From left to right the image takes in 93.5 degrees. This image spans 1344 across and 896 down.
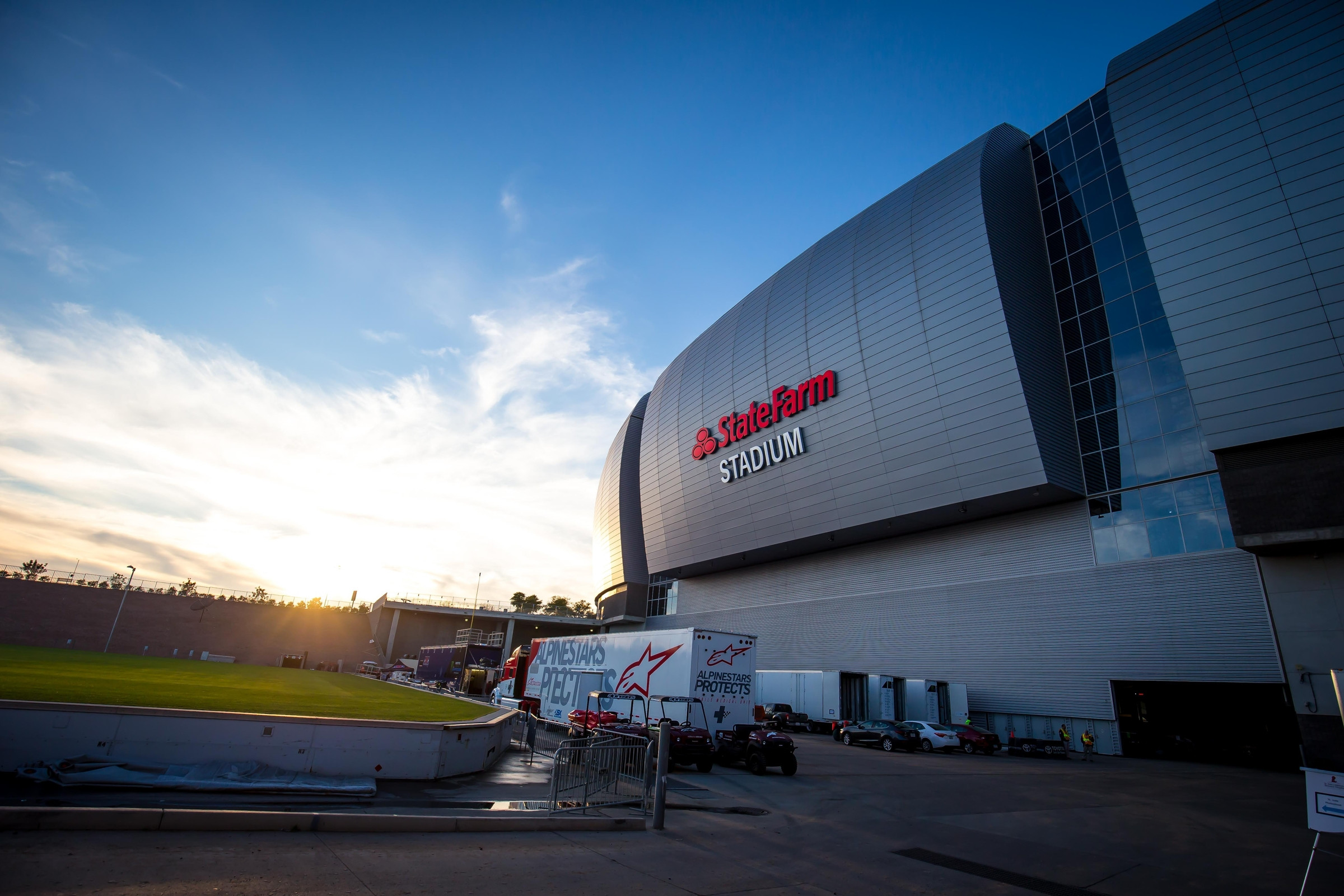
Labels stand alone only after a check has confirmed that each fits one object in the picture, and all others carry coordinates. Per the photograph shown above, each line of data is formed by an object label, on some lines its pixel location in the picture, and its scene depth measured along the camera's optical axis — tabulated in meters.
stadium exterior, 25.53
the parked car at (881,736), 30.05
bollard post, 10.62
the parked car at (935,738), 29.91
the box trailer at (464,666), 48.19
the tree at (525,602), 161.75
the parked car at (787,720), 37.88
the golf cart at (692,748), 19.44
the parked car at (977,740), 30.41
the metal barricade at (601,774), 11.66
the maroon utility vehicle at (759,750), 19.55
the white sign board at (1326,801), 7.23
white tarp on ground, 10.08
